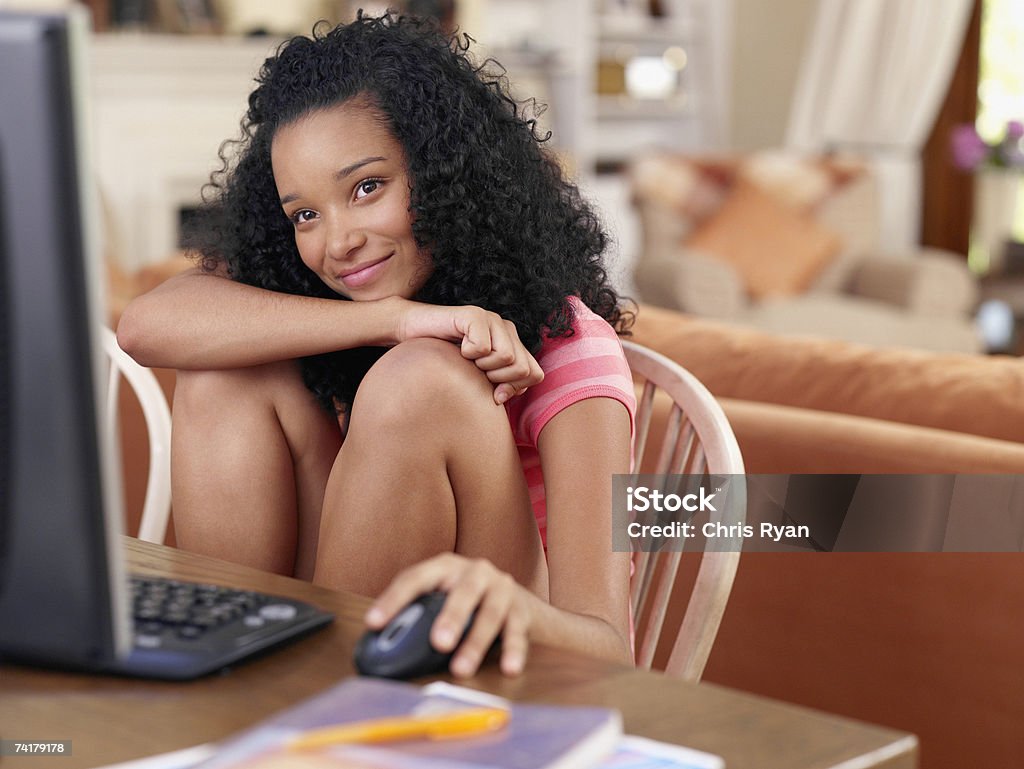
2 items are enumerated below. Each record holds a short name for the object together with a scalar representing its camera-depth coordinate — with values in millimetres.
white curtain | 5504
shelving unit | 5582
